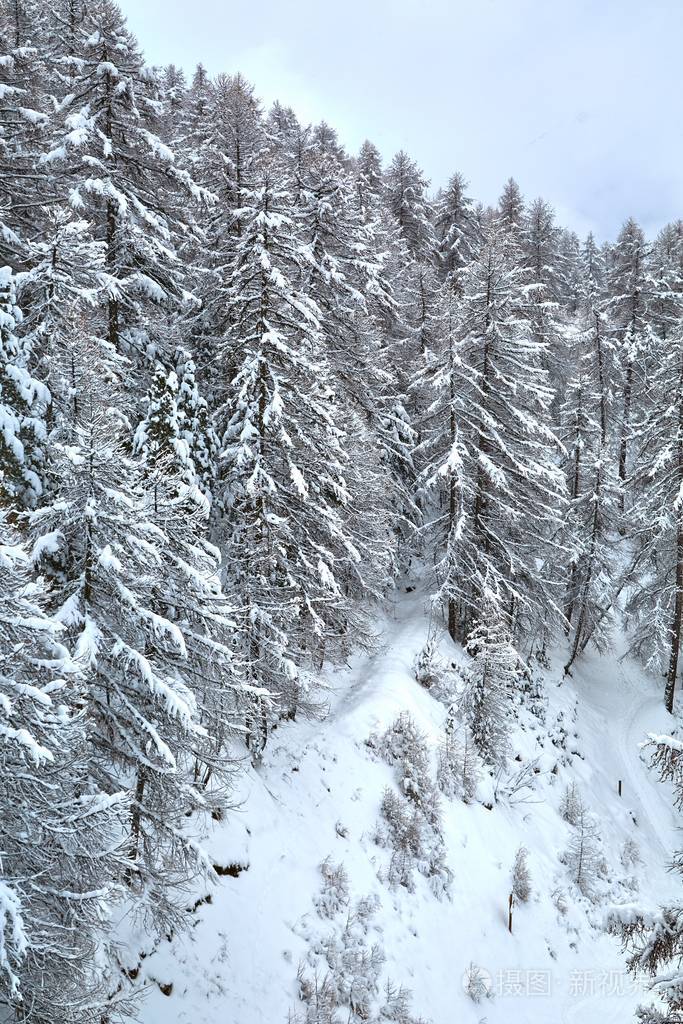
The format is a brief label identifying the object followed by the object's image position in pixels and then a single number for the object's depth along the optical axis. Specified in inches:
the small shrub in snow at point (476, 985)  454.9
